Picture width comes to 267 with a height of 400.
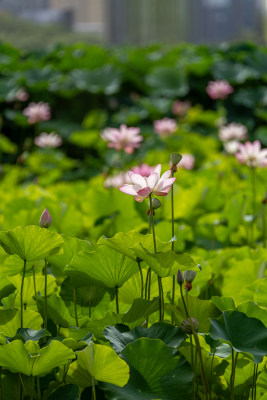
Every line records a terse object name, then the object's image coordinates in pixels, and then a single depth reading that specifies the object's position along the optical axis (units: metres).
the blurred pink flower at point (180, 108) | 22.60
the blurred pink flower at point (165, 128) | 17.29
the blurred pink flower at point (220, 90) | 20.24
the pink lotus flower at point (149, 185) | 5.94
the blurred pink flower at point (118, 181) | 9.51
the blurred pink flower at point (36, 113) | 17.64
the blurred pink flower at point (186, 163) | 13.61
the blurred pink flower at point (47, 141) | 17.20
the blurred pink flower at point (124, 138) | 9.05
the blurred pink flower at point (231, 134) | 12.85
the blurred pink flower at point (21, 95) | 22.07
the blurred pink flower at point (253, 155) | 8.00
